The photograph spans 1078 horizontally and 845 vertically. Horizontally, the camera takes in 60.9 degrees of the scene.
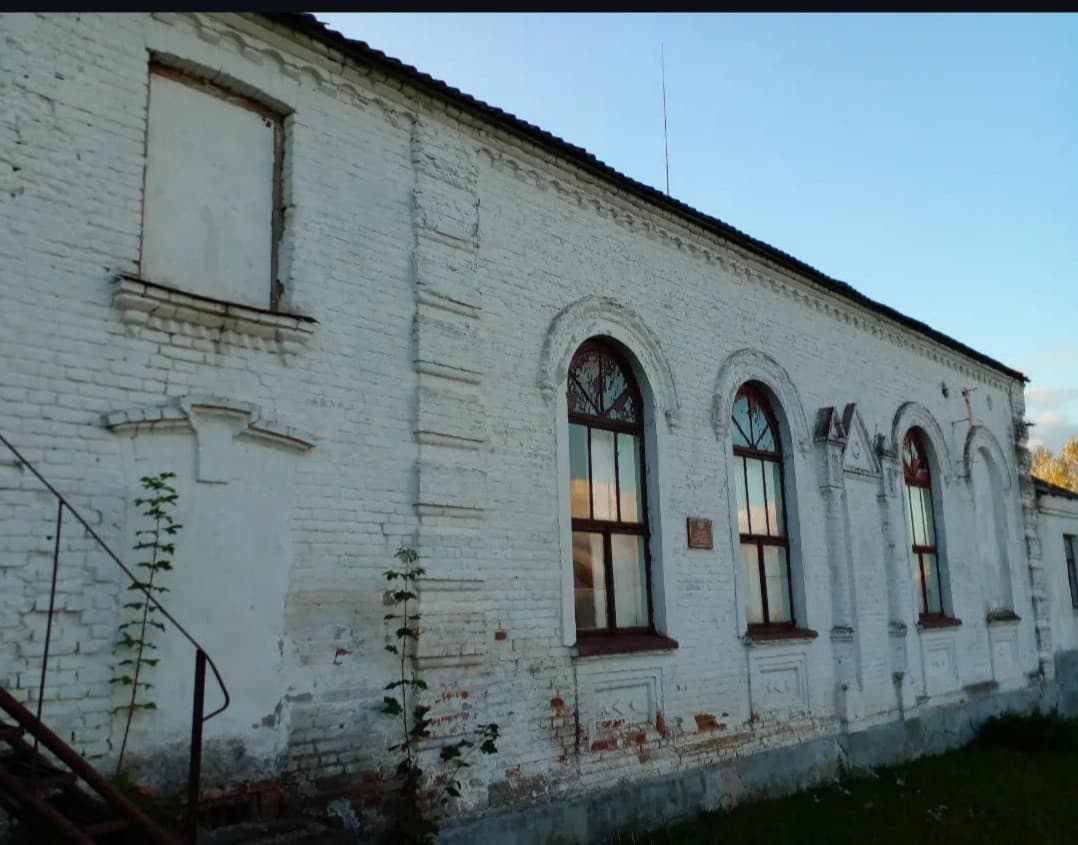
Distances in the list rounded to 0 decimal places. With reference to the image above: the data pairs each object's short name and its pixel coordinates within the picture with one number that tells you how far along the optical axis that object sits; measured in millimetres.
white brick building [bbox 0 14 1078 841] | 5316
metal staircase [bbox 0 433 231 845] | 3889
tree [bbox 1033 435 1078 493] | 42938
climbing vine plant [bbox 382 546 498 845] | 6078
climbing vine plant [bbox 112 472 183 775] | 5133
